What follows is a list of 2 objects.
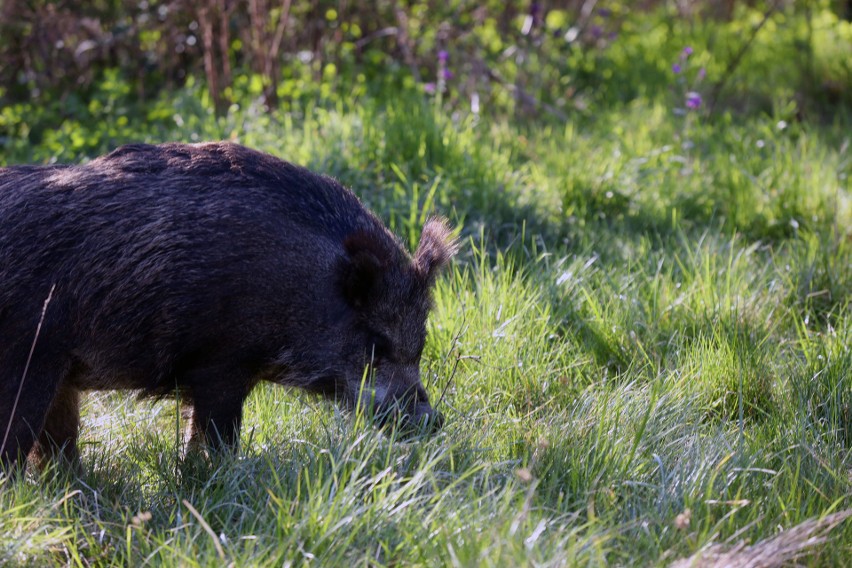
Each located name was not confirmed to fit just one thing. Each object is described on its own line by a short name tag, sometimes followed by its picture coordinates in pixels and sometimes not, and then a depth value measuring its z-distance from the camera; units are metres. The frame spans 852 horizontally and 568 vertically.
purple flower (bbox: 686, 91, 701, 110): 13.33
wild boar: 7.12
